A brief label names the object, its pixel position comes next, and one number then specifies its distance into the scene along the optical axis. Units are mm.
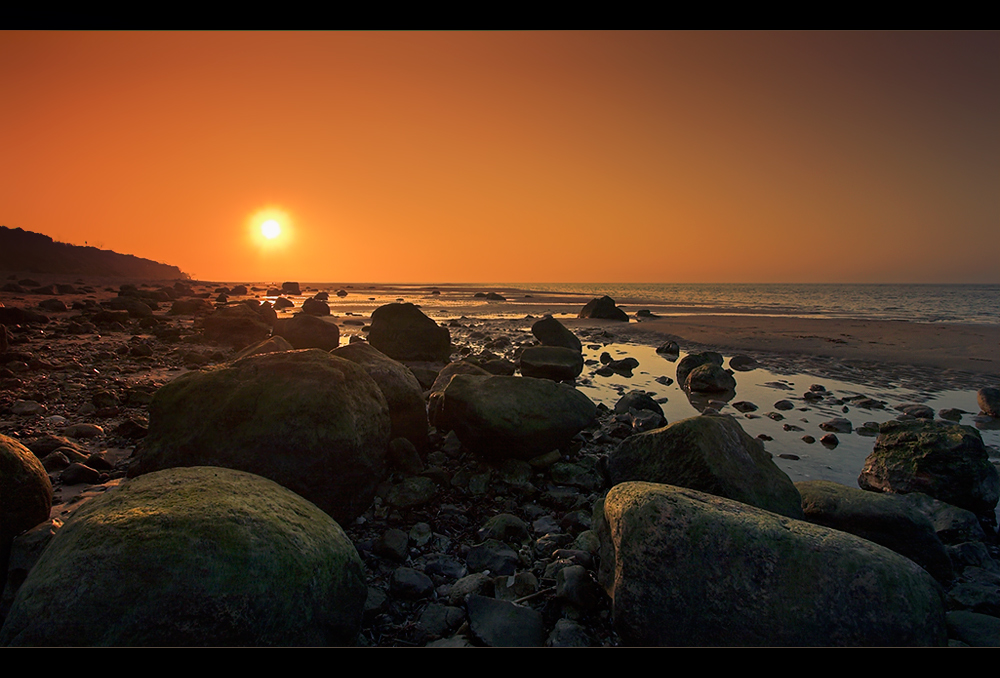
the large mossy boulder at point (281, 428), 3508
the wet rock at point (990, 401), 7080
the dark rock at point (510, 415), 4875
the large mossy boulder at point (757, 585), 2160
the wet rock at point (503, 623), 2475
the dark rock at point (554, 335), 14271
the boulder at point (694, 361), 10195
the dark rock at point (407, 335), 12195
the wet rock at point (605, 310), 25312
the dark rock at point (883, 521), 3330
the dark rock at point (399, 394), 5164
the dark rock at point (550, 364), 9898
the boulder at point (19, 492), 2830
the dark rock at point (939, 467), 4273
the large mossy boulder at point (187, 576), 1750
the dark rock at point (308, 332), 11344
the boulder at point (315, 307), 23828
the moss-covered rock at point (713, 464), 3541
